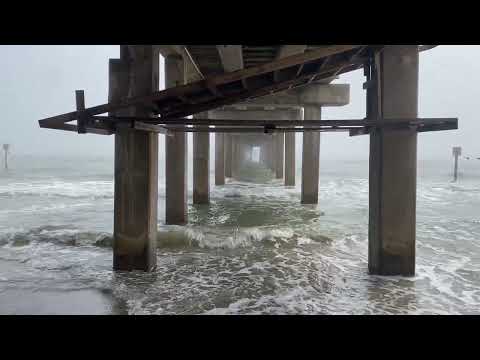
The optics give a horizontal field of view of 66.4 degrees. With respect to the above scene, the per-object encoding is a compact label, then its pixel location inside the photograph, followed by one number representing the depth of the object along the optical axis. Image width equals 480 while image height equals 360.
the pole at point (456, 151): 31.94
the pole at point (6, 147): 42.81
